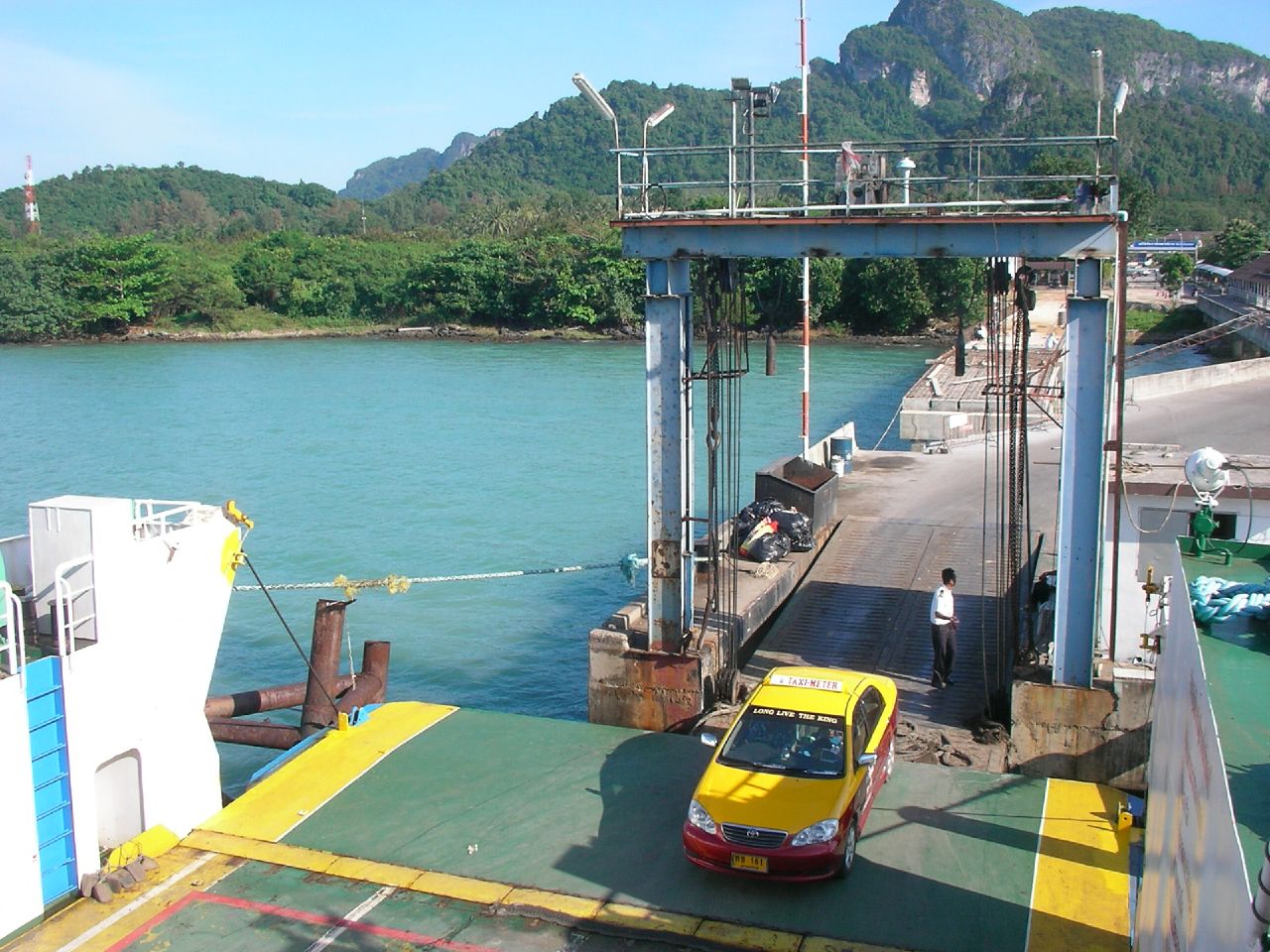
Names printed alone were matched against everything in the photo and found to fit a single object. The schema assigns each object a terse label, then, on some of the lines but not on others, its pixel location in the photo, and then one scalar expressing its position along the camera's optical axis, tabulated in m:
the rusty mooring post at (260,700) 14.43
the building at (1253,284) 58.88
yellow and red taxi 9.07
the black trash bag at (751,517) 18.09
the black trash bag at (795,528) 18.83
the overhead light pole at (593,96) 11.62
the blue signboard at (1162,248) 102.19
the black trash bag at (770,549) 17.59
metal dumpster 19.48
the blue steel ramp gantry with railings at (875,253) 11.08
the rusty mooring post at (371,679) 15.00
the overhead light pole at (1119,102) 10.69
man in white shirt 13.30
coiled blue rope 6.65
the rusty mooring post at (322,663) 14.15
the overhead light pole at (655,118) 12.26
